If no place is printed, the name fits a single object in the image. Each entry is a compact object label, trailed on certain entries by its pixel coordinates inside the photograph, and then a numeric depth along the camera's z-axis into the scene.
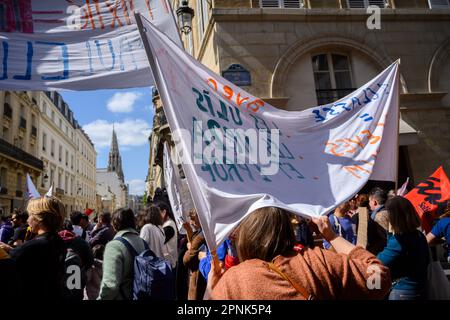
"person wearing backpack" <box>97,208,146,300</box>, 2.82
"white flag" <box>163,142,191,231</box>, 4.62
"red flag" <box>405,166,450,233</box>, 4.36
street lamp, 8.60
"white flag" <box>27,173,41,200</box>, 8.56
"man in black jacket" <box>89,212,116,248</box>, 4.97
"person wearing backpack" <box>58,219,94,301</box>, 2.99
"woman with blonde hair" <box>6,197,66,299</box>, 2.37
